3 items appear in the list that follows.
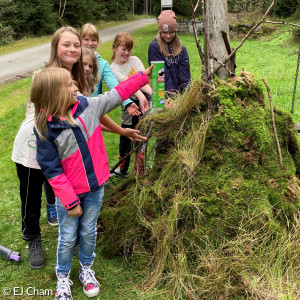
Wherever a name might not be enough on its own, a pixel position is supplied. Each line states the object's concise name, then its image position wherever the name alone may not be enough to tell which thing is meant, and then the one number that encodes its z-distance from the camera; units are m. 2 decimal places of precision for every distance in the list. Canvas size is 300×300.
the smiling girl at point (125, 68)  3.85
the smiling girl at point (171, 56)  3.82
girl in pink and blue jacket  2.24
